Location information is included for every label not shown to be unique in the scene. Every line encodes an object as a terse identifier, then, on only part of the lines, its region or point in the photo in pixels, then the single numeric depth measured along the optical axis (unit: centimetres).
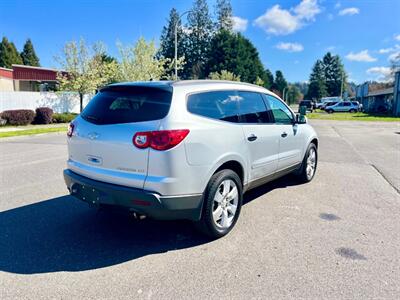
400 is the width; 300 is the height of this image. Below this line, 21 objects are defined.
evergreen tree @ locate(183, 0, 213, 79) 6775
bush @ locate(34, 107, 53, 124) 1960
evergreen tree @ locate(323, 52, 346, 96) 9419
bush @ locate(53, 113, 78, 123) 2072
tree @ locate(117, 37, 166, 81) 2823
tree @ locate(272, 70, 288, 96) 10875
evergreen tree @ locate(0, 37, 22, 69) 6426
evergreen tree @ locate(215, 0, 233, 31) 6669
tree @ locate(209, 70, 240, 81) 4533
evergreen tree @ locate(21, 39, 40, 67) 7594
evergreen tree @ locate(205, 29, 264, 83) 5662
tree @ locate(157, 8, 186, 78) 6962
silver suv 309
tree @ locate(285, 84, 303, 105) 12800
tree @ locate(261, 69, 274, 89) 7101
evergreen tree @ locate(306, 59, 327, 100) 9306
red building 3478
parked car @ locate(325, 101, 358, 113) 4594
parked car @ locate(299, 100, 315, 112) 5292
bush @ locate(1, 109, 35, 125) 1831
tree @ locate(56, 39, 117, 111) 2398
